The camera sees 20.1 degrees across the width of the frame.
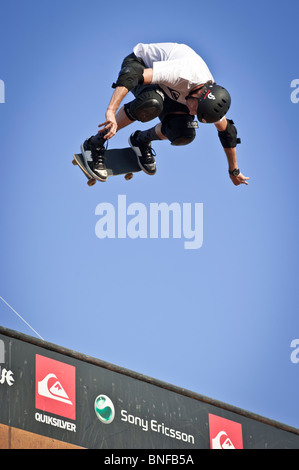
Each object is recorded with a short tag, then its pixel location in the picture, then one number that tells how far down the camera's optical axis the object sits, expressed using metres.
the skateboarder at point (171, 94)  13.03
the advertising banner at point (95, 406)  12.57
